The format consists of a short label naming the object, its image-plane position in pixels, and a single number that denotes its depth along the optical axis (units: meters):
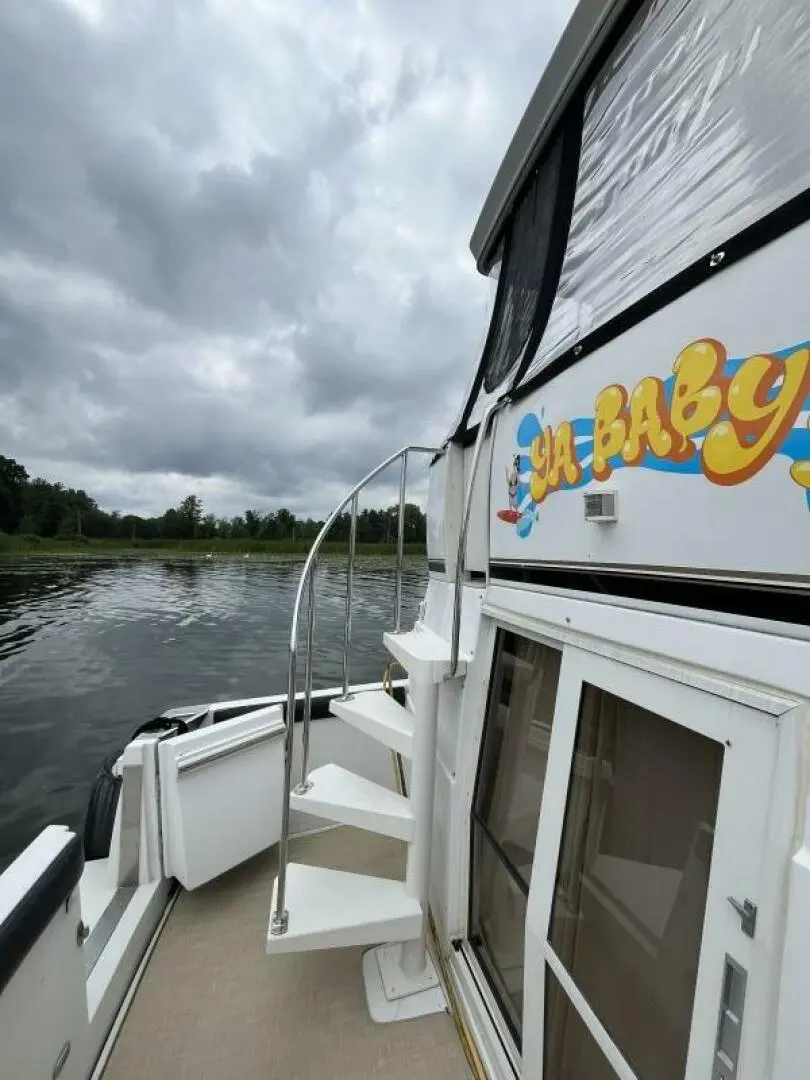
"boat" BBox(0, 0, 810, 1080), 0.82
